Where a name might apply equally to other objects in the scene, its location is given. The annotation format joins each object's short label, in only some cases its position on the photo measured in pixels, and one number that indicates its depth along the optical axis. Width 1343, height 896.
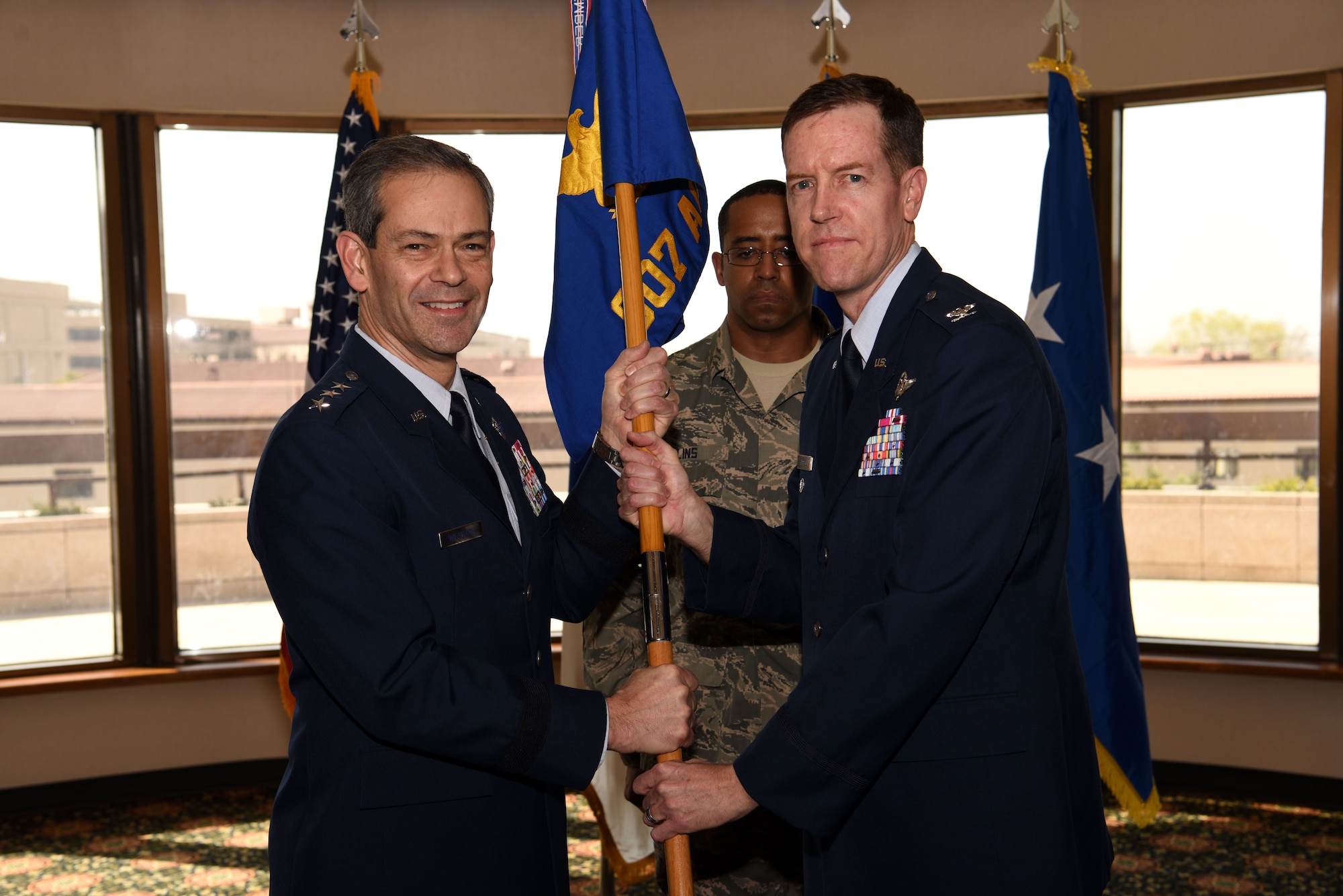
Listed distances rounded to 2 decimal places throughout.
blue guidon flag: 1.83
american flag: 3.67
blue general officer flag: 3.44
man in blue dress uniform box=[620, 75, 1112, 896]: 1.42
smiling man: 1.40
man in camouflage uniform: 2.52
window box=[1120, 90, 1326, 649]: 4.23
